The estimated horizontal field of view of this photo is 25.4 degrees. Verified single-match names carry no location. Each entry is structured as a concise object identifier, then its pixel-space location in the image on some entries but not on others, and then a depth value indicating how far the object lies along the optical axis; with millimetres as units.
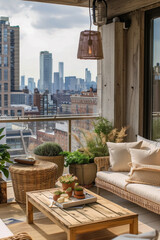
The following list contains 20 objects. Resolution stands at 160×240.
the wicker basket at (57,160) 5137
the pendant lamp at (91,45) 4031
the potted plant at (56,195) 3439
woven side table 4352
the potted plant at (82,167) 5082
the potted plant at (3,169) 4391
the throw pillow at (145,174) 3938
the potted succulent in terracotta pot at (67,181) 3605
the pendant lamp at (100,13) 4180
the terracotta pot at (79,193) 3476
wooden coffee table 2980
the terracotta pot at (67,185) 3609
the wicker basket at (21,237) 2160
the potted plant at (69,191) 3508
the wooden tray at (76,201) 3328
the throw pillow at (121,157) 4492
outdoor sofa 3693
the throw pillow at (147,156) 4117
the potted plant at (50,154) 5156
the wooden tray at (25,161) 4588
